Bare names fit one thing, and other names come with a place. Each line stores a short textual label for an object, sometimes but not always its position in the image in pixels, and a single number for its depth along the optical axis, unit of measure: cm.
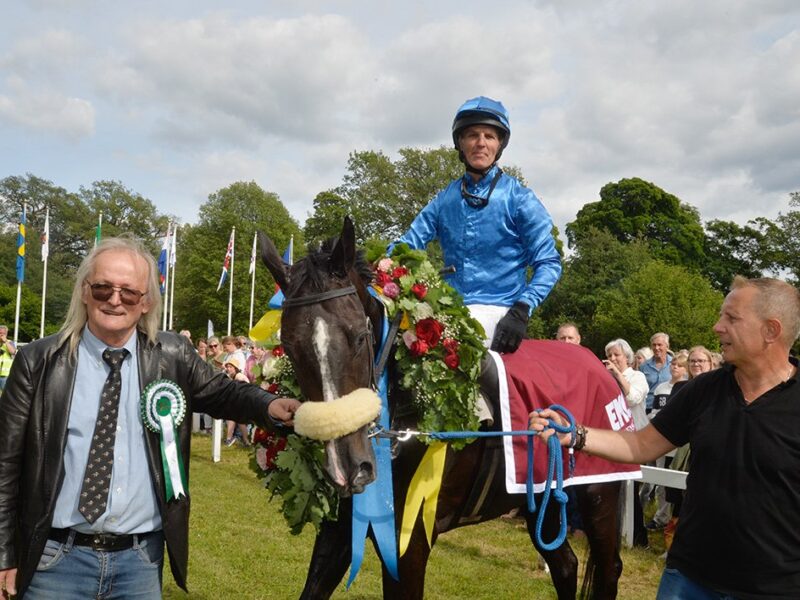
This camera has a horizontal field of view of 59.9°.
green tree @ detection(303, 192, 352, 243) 3969
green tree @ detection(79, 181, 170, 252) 5594
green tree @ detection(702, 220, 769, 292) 4494
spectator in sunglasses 223
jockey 392
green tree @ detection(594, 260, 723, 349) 3234
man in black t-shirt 230
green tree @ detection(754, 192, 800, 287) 4312
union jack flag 3024
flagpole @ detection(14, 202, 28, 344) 2603
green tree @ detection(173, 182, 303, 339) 4172
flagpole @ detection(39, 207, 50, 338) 2738
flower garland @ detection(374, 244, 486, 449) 317
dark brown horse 255
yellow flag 330
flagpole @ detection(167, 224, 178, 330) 2985
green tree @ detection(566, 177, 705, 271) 4475
